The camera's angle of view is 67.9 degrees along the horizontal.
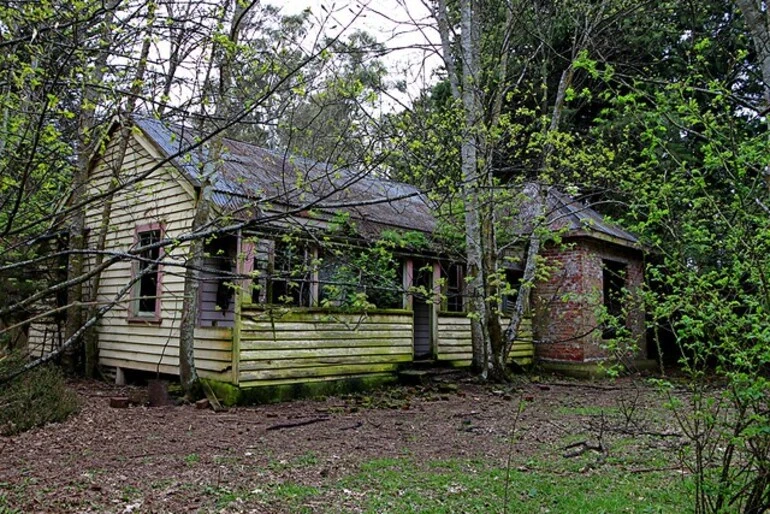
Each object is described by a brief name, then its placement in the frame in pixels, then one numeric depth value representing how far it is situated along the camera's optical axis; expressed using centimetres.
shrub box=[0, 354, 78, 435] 652
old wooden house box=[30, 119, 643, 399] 897
